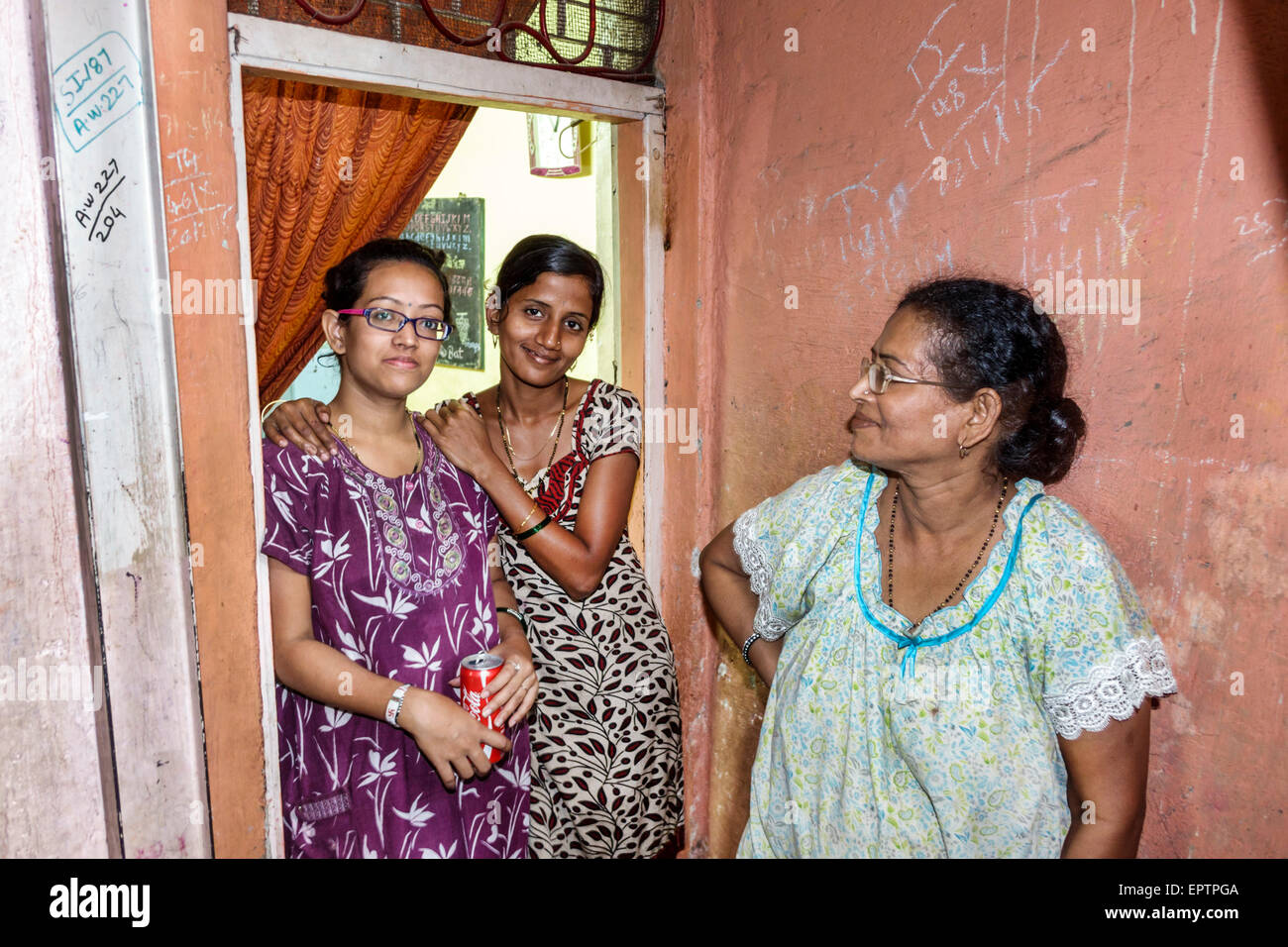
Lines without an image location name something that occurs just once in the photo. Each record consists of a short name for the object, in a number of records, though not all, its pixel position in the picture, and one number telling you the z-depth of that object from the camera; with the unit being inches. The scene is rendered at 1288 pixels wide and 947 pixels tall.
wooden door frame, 84.0
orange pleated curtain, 107.0
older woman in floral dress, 64.6
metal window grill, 91.7
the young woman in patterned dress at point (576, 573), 98.1
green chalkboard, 214.1
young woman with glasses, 80.4
